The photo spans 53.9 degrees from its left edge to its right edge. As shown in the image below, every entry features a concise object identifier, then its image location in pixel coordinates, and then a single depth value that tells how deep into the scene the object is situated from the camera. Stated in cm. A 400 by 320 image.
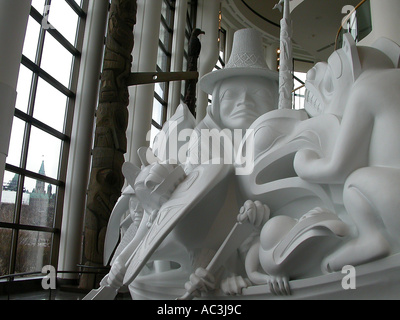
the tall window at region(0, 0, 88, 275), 577
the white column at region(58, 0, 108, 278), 684
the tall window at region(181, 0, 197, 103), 1324
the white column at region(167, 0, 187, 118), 1080
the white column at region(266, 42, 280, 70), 1674
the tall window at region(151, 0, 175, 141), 1031
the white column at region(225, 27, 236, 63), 1530
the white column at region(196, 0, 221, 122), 1128
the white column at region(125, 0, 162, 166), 771
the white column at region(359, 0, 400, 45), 454
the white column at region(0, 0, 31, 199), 298
